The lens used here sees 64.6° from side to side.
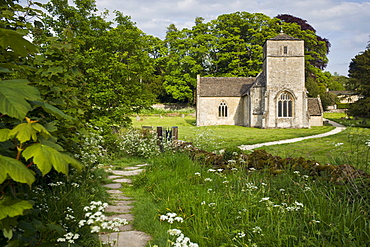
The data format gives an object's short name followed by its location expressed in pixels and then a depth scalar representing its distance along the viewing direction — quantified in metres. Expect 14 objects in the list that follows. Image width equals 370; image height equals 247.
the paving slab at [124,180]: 6.92
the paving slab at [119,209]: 4.91
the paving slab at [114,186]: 6.42
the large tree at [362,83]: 27.83
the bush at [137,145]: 9.78
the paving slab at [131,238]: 3.63
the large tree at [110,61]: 9.75
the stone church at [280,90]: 32.62
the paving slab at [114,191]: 6.00
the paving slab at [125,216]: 4.53
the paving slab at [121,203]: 5.27
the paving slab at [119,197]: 5.65
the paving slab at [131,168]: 8.54
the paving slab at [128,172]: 7.70
